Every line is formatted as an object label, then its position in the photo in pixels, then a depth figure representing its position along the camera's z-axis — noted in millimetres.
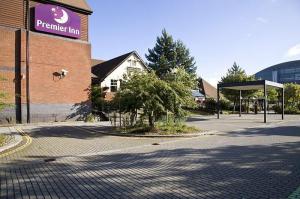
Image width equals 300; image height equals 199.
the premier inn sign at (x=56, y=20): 24312
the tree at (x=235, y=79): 44688
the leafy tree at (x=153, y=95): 16234
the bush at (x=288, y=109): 43725
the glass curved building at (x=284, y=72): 119375
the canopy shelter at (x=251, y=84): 27031
